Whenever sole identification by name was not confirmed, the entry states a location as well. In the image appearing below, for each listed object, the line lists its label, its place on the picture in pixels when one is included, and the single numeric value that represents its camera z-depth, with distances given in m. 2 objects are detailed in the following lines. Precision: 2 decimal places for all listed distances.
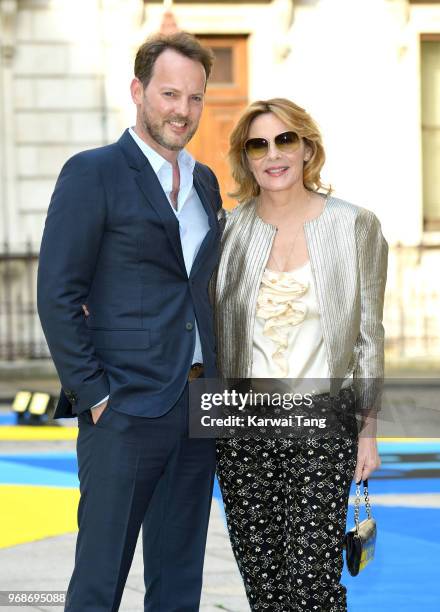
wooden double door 15.38
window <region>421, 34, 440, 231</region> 15.73
